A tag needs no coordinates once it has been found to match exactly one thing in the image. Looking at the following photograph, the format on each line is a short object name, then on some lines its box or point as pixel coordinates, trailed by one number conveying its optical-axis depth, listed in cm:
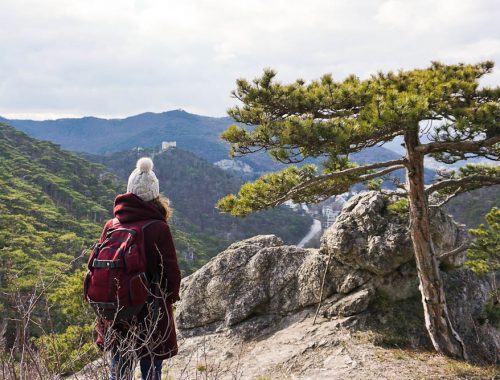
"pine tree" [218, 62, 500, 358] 546
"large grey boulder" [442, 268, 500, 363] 793
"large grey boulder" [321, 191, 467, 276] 833
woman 332
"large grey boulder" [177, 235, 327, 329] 920
